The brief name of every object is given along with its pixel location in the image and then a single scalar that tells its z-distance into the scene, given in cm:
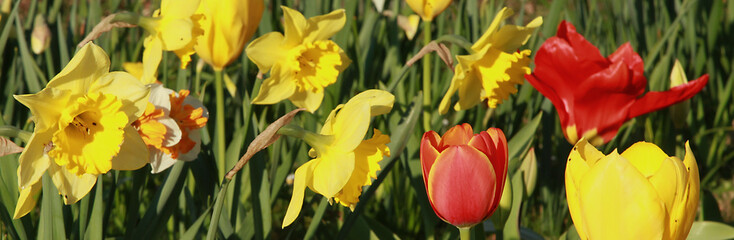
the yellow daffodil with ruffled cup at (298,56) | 159
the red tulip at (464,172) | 138
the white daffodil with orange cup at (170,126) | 145
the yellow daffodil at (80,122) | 140
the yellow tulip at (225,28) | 158
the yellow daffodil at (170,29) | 149
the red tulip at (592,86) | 164
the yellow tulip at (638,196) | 132
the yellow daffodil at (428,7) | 174
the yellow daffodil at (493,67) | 162
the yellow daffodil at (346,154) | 141
